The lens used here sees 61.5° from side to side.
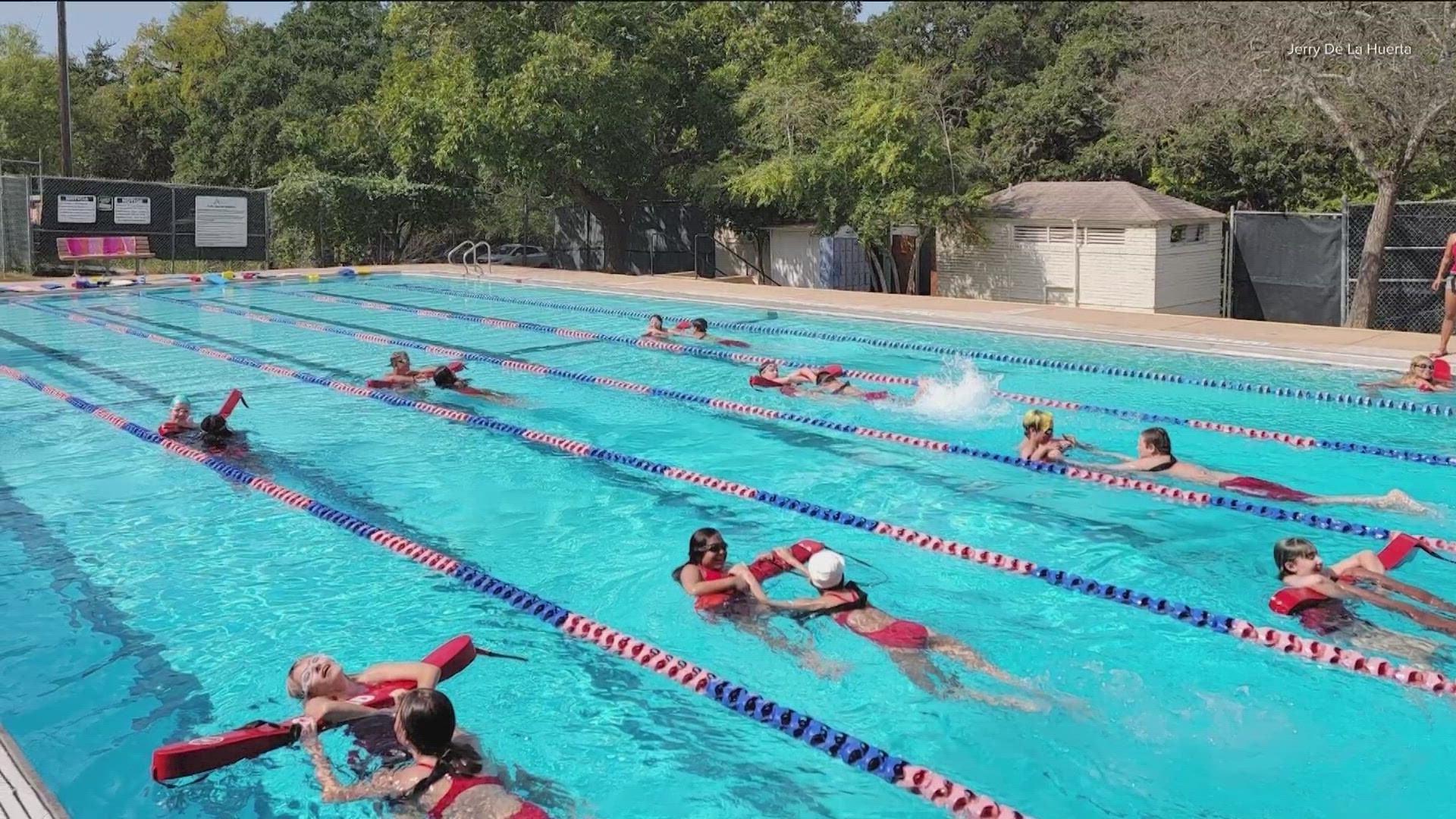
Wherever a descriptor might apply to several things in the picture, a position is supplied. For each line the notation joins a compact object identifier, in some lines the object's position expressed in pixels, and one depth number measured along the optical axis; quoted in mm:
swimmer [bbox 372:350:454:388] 13242
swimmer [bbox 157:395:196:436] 10945
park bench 26125
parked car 32625
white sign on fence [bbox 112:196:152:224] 27047
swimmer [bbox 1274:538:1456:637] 6193
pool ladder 27312
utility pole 28623
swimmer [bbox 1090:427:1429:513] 8422
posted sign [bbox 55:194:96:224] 26250
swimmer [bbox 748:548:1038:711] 5891
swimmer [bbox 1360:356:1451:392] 11836
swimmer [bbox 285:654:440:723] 5129
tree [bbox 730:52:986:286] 21484
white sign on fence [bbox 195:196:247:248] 28438
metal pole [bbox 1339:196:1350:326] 17656
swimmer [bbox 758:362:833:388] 12664
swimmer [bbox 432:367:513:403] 12695
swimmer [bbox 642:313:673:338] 16594
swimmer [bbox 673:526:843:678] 6453
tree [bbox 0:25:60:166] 44562
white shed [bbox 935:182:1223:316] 20828
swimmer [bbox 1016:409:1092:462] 9719
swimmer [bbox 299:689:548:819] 4457
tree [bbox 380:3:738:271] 24906
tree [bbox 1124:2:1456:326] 15180
